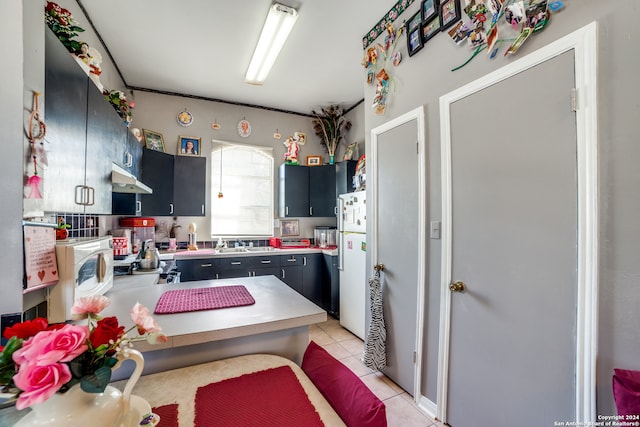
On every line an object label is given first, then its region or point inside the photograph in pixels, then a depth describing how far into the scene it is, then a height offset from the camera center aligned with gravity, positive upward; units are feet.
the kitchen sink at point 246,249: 12.18 -1.64
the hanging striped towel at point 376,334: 7.46 -3.33
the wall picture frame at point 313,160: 13.99 +2.84
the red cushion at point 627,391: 2.98 -1.98
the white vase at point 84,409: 1.71 -1.30
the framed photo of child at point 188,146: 12.31 +3.15
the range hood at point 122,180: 6.47 +0.84
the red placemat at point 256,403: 2.68 -2.04
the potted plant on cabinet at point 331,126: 13.87 +4.64
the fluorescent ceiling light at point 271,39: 7.22 +5.36
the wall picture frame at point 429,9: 5.91 +4.59
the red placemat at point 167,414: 2.59 -2.00
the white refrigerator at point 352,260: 9.96 -1.75
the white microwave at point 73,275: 3.92 -0.96
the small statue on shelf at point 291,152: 13.70 +3.19
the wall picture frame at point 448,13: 5.47 +4.18
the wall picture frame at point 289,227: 14.20 -0.64
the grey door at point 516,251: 3.94 -0.60
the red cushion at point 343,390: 2.58 -1.92
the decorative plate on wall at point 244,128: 13.40 +4.30
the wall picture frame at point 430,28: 5.94 +4.21
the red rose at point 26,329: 1.69 -0.74
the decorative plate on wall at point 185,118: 12.32 +4.42
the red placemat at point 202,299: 4.60 -1.58
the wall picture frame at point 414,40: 6.36 +4.21
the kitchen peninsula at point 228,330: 3.69 -1.64
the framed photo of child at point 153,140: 11.55 +3.23
